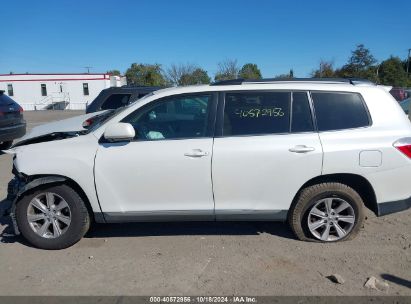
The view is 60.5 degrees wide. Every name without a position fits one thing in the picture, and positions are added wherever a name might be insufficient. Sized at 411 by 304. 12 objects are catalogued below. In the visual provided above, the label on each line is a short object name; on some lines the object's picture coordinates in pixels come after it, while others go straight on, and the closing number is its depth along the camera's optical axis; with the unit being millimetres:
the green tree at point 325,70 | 42762
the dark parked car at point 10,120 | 8703
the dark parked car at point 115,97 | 7746
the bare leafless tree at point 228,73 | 39075
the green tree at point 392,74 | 46344
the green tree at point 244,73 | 42612
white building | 46250
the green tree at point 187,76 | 42156
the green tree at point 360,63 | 43812
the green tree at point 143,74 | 54231
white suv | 3631
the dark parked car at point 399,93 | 16817
